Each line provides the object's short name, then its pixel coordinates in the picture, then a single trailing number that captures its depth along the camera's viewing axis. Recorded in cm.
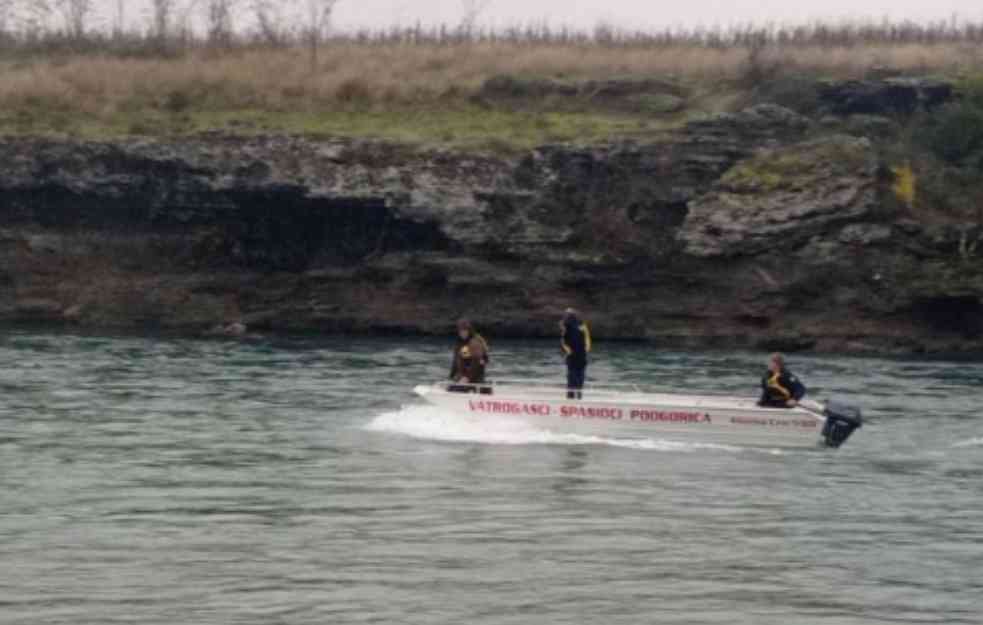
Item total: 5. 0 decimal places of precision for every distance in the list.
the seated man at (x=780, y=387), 3344
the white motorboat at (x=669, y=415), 3328
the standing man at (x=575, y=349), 3581
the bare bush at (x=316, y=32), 7909
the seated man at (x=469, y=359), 3522
